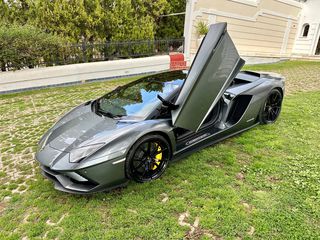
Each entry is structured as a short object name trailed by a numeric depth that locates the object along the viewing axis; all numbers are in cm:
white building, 1208
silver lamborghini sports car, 262
